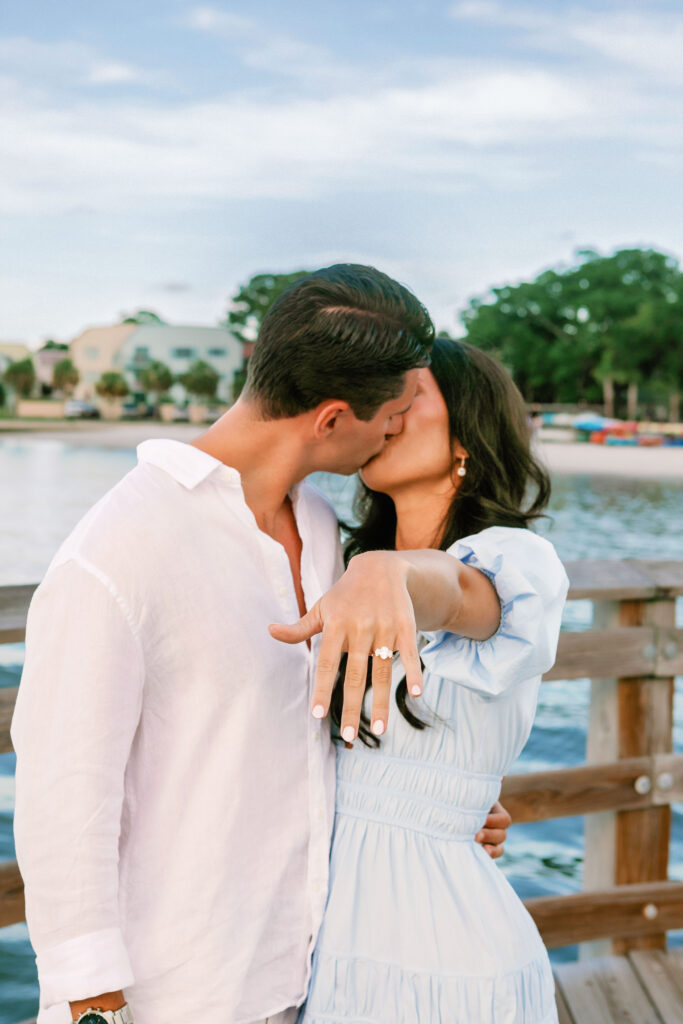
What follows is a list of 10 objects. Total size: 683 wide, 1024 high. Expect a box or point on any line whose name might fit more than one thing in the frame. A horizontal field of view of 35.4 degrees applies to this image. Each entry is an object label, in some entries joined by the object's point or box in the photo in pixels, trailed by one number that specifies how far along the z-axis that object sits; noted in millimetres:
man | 1357
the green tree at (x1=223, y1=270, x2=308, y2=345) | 78500
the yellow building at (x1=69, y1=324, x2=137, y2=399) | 70438
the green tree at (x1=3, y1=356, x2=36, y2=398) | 70750
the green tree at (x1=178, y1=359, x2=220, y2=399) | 64625
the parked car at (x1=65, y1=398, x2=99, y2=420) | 68250
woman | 1527
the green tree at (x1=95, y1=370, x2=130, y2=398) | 67000
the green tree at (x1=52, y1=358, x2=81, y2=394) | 69000
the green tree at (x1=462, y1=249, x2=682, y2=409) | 57781
